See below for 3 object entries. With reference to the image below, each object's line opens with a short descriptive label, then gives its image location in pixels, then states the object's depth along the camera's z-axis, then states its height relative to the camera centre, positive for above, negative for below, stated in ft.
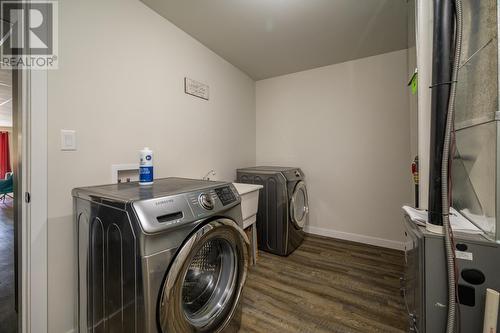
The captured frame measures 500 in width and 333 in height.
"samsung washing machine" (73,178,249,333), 2.61 -1.41
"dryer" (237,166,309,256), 7.41 -1.70
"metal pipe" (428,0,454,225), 2.62 +1.00
